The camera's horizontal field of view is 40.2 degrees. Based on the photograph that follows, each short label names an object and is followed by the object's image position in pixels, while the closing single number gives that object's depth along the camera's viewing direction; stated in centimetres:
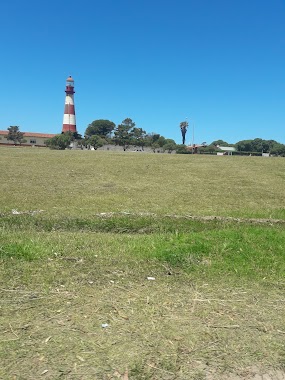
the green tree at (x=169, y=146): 7993
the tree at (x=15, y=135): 9650
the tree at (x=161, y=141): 8725
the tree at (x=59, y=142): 6721
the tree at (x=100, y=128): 10006
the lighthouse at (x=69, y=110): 9462
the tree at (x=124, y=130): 8736
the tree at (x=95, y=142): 7486
